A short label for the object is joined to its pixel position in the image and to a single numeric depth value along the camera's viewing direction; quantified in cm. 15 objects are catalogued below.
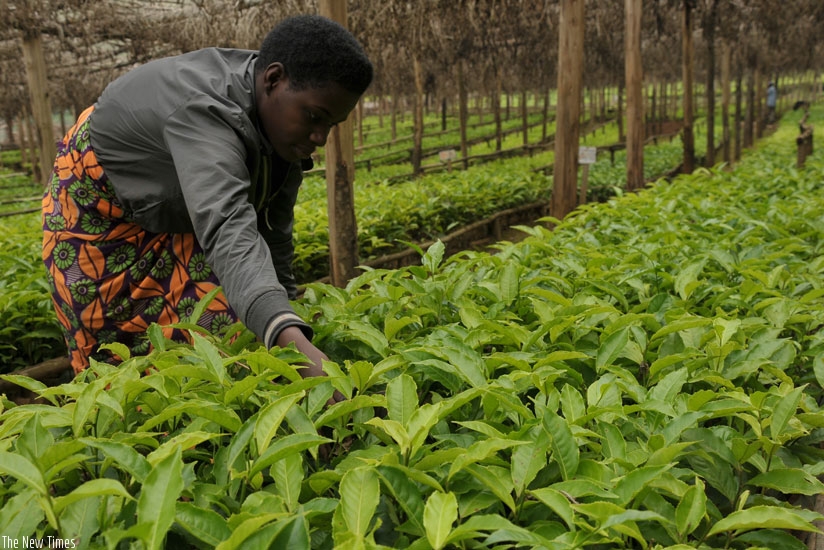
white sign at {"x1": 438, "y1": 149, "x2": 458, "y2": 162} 1172
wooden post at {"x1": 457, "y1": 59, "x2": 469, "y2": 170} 1532
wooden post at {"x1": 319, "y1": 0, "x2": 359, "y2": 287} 374
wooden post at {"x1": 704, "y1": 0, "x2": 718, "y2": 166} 1274
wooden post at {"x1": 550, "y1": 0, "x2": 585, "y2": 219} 624
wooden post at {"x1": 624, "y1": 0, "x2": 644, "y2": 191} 775
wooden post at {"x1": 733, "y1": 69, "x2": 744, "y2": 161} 1626
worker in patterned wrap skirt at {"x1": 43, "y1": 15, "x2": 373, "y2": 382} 164
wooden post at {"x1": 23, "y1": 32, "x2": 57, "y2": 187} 843
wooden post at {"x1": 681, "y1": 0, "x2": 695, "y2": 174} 1018
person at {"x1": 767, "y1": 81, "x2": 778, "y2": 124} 2776
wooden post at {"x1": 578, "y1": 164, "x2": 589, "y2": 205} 784
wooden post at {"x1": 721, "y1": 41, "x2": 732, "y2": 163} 1581
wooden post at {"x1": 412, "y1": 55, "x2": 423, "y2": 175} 1372
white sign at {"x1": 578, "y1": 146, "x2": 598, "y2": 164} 715
